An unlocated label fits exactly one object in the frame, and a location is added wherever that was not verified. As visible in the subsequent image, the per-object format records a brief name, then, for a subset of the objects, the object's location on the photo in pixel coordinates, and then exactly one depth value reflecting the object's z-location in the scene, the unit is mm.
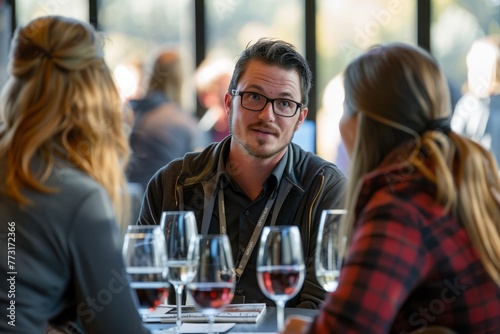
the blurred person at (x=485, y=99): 8317
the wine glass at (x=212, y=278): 3352
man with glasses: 5237
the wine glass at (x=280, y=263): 3418
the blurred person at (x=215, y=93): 10876
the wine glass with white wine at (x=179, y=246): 3753
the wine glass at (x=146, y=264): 3422
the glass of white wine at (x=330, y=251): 3613
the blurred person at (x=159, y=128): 8467
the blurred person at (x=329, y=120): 12038
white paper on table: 3907
